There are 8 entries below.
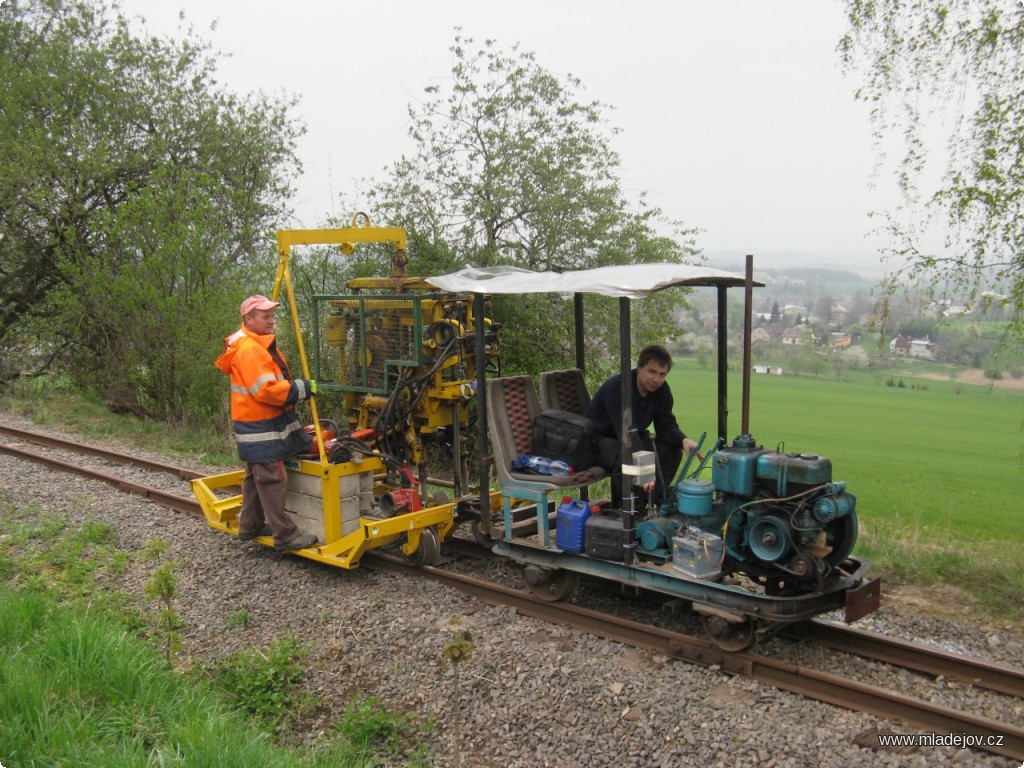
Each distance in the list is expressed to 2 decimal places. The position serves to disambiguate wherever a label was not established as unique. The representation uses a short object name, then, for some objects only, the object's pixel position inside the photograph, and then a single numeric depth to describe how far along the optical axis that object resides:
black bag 6.11
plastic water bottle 6.10
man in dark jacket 6.05
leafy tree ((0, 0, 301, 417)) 14.30
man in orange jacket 6.27
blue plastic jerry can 5.81
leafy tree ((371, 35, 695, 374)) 13.61
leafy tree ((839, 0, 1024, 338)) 6.67
